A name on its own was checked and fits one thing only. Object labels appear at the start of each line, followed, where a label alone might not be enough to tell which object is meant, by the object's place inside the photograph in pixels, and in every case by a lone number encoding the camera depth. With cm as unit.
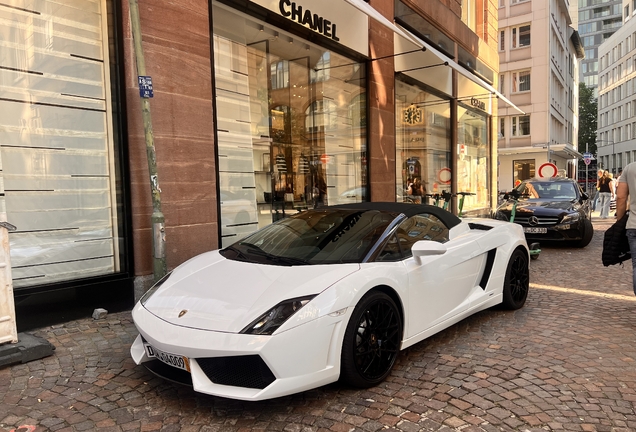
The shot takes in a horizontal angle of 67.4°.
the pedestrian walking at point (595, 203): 2245
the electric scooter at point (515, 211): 866
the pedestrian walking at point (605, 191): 1748
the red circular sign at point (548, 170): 1627
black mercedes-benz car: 1009
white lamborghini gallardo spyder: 278
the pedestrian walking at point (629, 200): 480
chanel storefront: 752
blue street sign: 486
